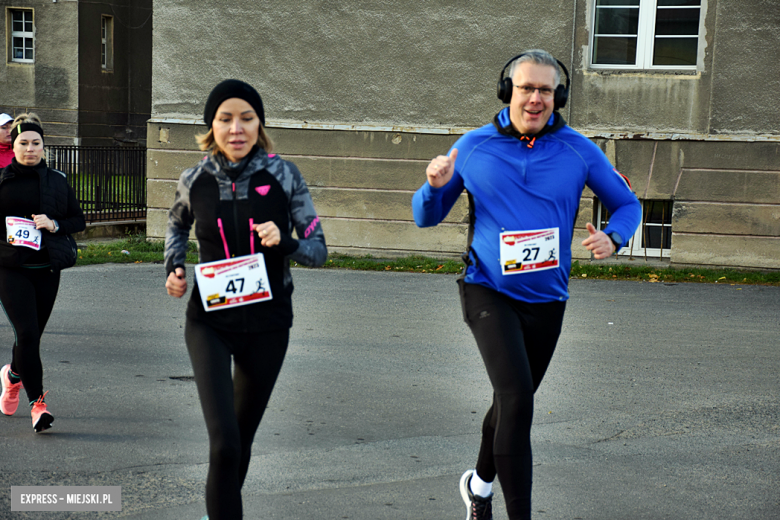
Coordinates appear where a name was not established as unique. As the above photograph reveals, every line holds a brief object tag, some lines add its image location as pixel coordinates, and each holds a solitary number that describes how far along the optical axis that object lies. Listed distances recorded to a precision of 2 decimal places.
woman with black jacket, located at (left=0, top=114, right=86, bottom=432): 11.13
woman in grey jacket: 7.07
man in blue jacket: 7.73
